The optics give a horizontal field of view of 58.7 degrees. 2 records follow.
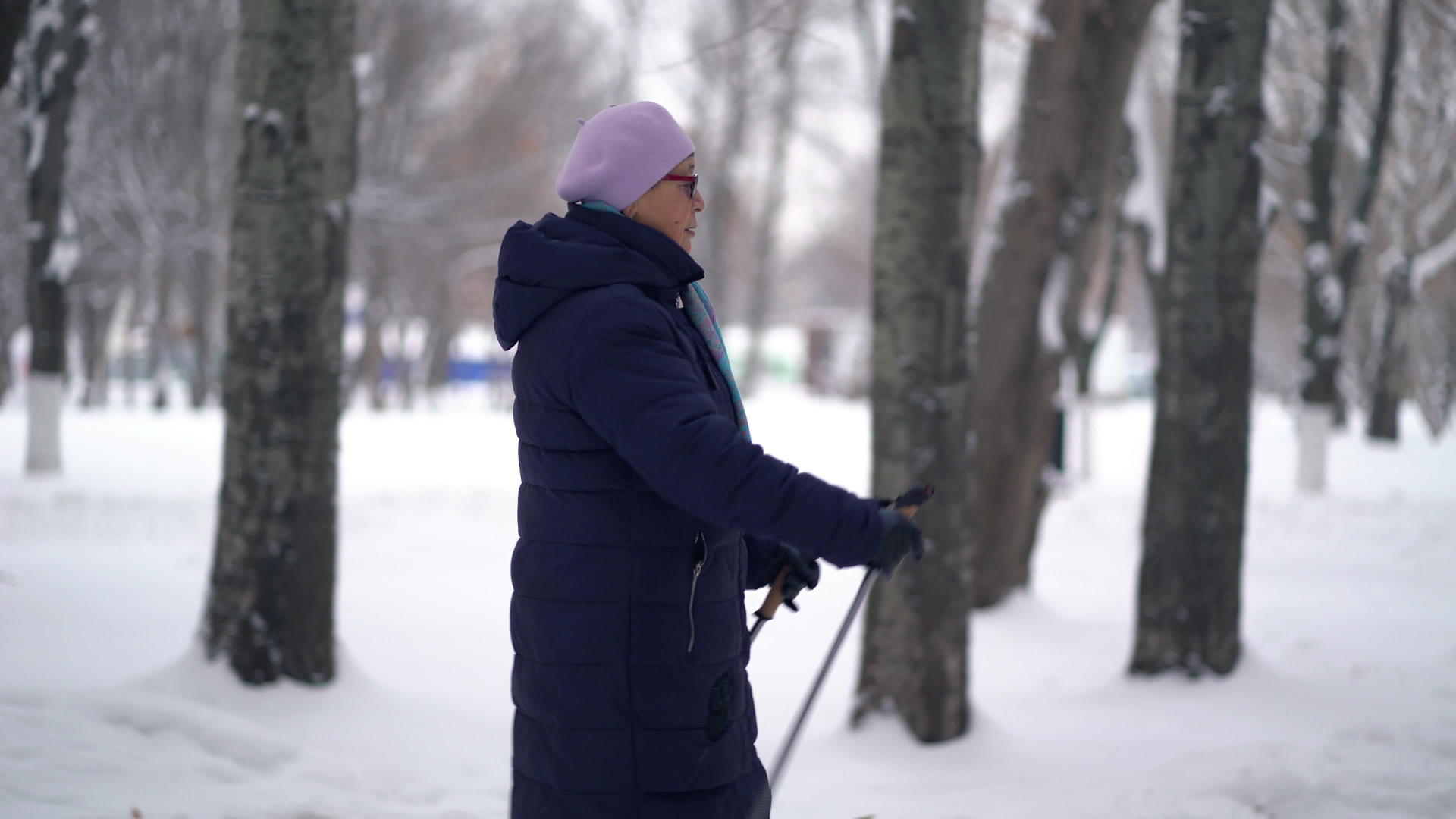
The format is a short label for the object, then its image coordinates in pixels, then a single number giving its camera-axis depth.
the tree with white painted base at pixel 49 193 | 13.49
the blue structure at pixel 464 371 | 52.19
